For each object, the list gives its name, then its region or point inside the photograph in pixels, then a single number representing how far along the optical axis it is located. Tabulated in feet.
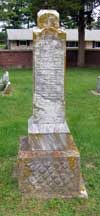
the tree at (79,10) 67.92
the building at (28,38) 148.35
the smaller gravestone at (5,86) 38.88
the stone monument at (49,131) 14.07
